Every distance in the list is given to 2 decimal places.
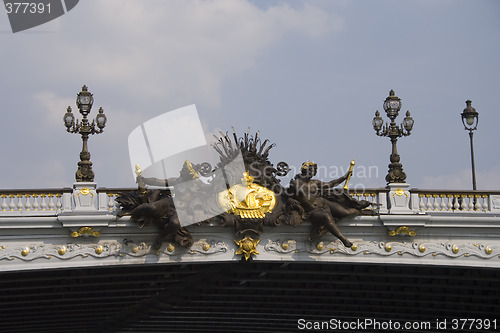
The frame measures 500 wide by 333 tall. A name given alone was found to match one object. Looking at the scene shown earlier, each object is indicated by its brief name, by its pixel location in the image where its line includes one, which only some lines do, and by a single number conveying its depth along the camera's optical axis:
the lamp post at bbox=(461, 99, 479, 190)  44.22
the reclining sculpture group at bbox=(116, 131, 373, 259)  37.12
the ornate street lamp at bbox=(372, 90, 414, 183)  38.59
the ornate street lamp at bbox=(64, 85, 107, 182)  37.19
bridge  37.16
